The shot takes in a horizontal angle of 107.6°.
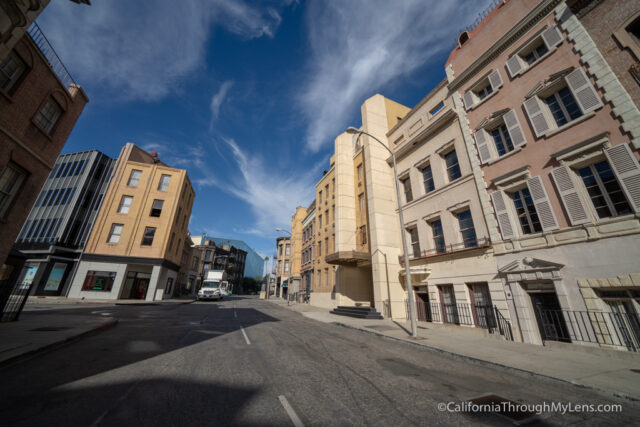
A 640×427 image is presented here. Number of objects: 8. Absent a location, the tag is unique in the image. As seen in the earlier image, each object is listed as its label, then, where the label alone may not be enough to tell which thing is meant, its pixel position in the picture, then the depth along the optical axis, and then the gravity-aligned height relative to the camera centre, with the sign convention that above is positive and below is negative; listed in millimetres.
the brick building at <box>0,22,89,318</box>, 8820 +6221
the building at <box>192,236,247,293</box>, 65188 +10068
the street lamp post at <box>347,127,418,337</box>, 9648 -61
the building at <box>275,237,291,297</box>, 49962 +7426
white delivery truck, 29844 +1121
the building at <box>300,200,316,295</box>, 30350 +6045
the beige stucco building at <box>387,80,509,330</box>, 11555 +4235
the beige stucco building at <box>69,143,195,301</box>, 22781 +5893
